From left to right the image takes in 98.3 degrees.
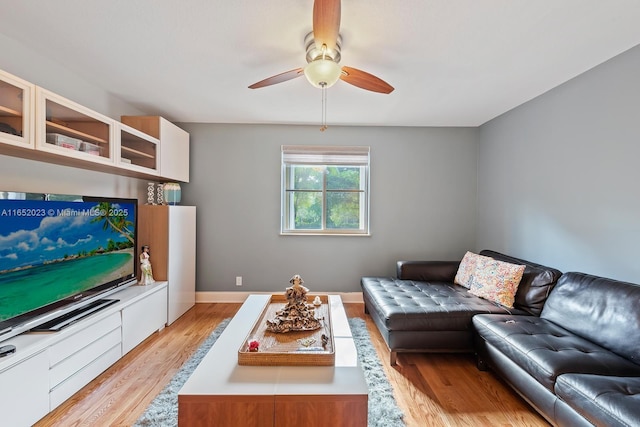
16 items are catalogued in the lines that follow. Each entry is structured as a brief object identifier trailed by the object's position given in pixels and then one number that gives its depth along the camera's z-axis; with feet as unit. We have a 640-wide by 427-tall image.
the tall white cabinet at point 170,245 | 9.33
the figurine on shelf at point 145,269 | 8.89
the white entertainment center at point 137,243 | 4.97
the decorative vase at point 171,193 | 10.18
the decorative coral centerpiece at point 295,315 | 6.07
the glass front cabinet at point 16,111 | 4.90
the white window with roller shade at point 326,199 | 12.13
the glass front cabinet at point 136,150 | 7.70
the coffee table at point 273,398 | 4.10
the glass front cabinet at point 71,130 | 5.50
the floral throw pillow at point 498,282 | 7.90
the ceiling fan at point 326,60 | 4.40
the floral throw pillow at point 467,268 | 9.39
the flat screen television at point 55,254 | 5.08
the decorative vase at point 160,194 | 10.20
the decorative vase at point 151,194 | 9.95
